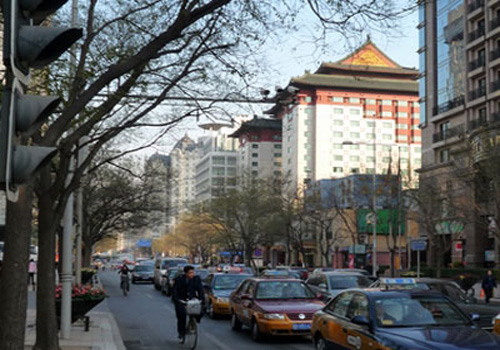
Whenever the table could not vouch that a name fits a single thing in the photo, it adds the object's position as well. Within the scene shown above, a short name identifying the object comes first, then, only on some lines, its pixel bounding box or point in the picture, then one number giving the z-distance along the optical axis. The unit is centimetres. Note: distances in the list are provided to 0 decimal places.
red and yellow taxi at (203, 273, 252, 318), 2097
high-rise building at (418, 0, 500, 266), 5599
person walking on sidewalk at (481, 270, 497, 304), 3131
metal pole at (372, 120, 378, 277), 4785
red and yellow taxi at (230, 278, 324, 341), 1454
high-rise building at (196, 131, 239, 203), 17500
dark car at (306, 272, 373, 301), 2008
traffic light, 400
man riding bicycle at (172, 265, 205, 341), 1459
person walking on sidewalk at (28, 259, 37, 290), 3937
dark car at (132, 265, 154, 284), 5153
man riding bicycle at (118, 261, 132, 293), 3554
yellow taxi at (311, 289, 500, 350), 824
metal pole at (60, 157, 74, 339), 1473
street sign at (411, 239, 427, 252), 3688
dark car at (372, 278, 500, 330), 1288
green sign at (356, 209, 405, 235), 7175
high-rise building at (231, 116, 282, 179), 14425
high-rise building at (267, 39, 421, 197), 12462
